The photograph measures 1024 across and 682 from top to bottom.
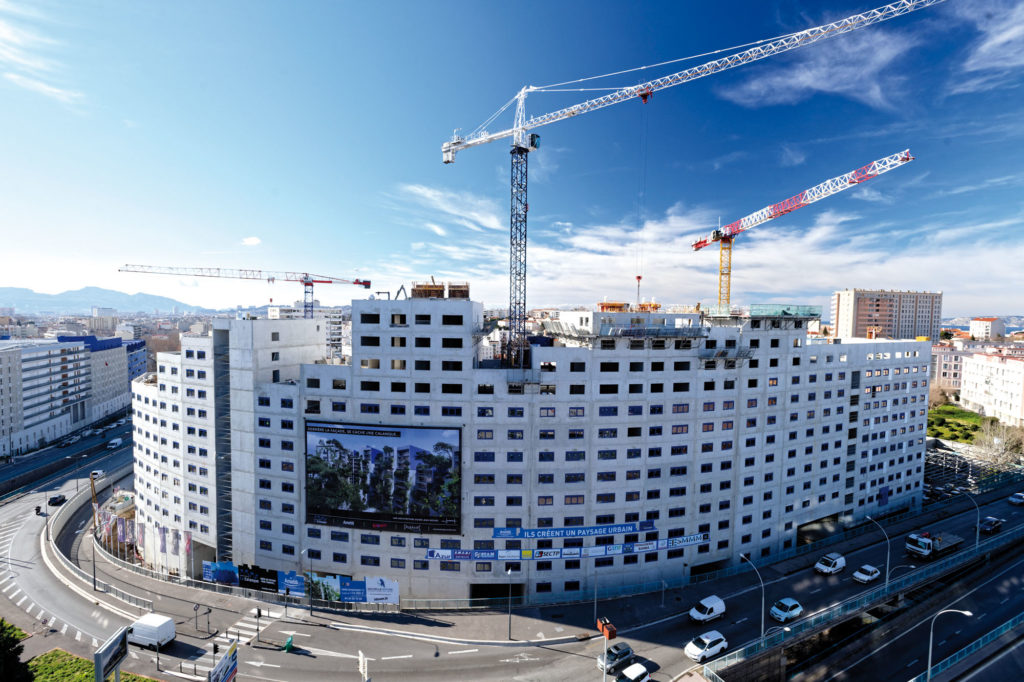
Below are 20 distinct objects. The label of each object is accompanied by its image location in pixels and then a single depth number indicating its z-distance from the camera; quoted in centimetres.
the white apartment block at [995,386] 11425
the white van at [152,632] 4206
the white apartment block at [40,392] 10844
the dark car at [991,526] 6462
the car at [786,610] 4472
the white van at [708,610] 4516
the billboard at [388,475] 5022
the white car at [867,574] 5147
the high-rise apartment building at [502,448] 5056
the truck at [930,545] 5694
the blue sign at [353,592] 4909
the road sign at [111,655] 2712
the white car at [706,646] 3991
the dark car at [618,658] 3909
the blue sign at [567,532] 5028
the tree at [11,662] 3027
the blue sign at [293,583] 5119
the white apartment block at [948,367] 14291
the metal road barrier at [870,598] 3944
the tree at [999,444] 8982
